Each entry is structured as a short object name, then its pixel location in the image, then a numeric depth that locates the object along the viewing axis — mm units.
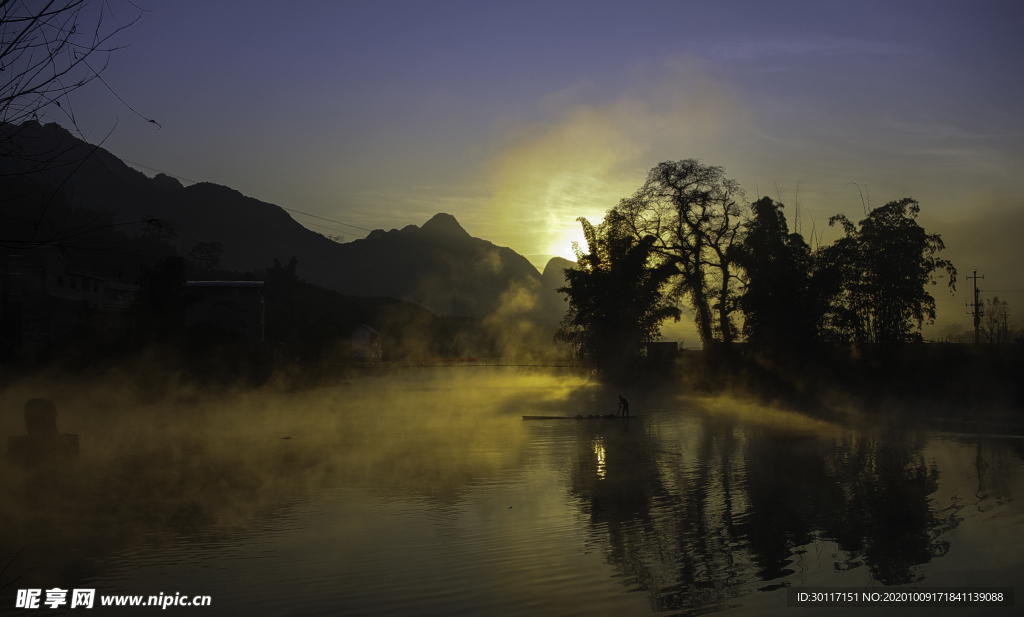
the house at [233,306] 51781
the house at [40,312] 33562
